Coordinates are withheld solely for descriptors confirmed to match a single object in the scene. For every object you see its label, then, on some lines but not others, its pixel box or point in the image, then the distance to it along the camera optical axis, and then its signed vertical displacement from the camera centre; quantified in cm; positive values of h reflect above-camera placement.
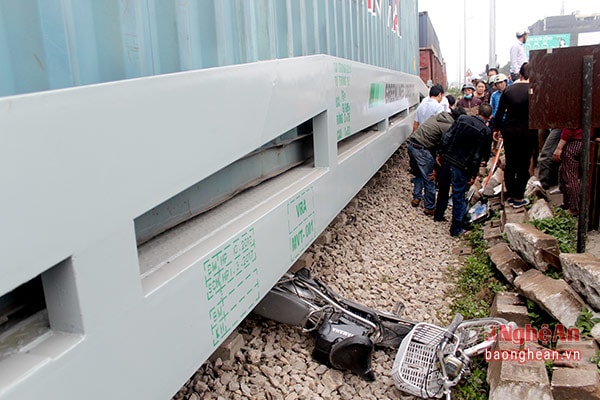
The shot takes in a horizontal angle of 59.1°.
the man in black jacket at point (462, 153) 611 -83
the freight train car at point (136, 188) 116 -23
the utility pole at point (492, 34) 1680 +146
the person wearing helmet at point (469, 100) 1052 -35
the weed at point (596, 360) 285 -152
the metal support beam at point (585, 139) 397 -48
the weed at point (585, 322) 315 -146
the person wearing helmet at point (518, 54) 928 +43
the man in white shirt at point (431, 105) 769 -30
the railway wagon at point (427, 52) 1523 +95
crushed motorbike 294 -148
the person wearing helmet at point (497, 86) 800 -9
